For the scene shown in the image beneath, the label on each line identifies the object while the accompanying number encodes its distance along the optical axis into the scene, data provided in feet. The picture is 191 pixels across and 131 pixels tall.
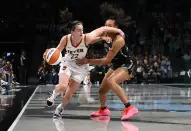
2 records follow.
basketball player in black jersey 23.17
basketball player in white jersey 23.08
